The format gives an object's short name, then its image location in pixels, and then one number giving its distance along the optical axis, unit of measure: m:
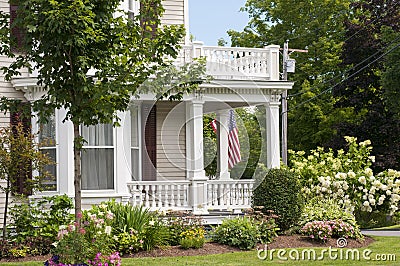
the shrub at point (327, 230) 15.00
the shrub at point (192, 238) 14.07
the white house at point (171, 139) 17.20
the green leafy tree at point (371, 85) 29.97
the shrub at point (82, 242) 10.16
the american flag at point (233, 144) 20.54
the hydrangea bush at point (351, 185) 18.30
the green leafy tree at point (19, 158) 13.56
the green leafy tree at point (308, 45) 35.16
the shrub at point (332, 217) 15.38
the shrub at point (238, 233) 14.41
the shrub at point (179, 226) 14.57
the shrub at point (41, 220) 14.00
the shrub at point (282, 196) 15.91
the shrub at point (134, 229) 13.56
